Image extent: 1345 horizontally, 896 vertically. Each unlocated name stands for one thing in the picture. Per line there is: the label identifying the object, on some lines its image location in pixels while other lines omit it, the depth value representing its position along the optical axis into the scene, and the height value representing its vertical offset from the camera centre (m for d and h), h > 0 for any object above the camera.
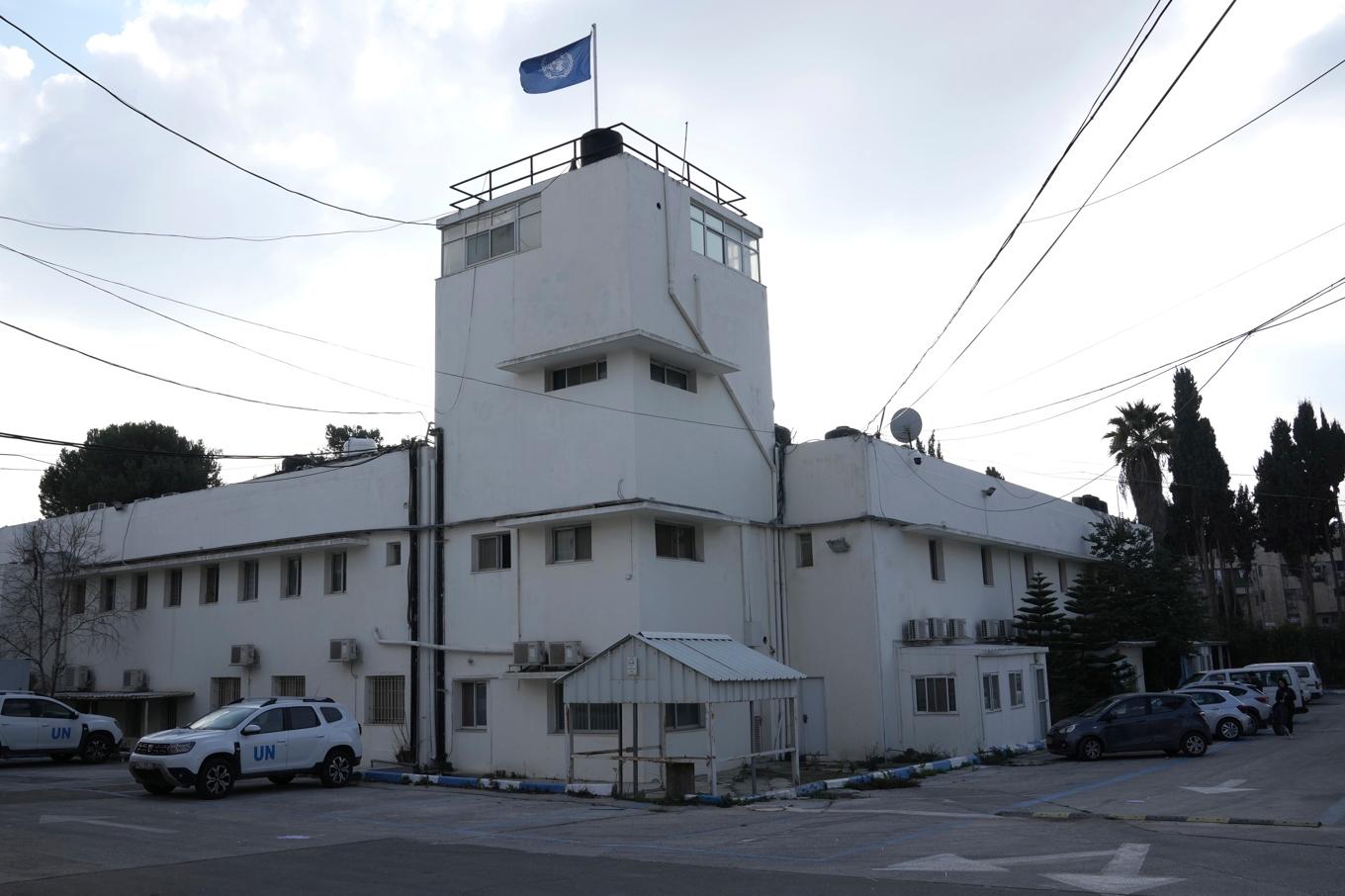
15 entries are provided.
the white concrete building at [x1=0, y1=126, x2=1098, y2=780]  23.42 +2.49
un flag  24.36 +13.03
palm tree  51.19 +7.86
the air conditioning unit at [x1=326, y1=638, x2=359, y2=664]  26.39 -0.26
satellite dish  29.47 +5.45
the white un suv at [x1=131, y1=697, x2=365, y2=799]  19.12 -1.97
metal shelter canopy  18.56 -0.88
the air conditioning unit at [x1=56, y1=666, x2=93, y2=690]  33.34 -0.92
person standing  29.17 -2.55
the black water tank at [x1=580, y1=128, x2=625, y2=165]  25.78 +11.78
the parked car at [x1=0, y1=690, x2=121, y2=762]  25.67 -2.04
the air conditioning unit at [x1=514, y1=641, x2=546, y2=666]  23.03 -0.41
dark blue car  24.06 -2.60
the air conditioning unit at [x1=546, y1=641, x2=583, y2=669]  22.81 -0.42
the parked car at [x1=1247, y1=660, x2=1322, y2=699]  42.01 -2.74
